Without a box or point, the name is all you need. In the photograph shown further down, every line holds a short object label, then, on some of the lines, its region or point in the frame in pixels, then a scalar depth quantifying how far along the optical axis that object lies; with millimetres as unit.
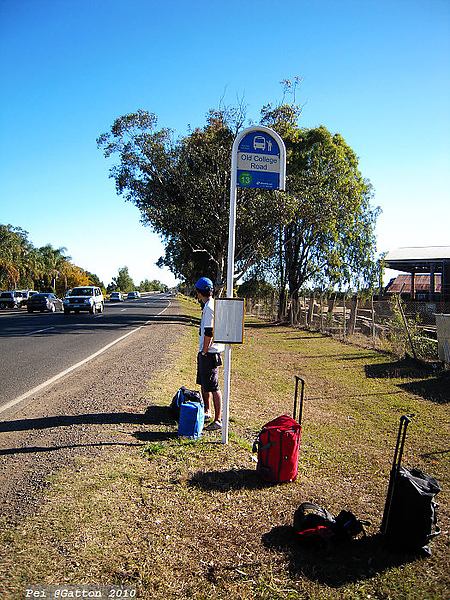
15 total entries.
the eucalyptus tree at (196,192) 25641
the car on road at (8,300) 42562
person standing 5777
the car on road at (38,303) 34750
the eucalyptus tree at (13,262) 56469
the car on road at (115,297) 70938
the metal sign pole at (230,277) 5426
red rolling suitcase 4598
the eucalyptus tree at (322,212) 27016
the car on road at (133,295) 99375
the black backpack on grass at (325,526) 3535
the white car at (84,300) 29906
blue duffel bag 5562
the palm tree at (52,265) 75750
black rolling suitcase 3533
